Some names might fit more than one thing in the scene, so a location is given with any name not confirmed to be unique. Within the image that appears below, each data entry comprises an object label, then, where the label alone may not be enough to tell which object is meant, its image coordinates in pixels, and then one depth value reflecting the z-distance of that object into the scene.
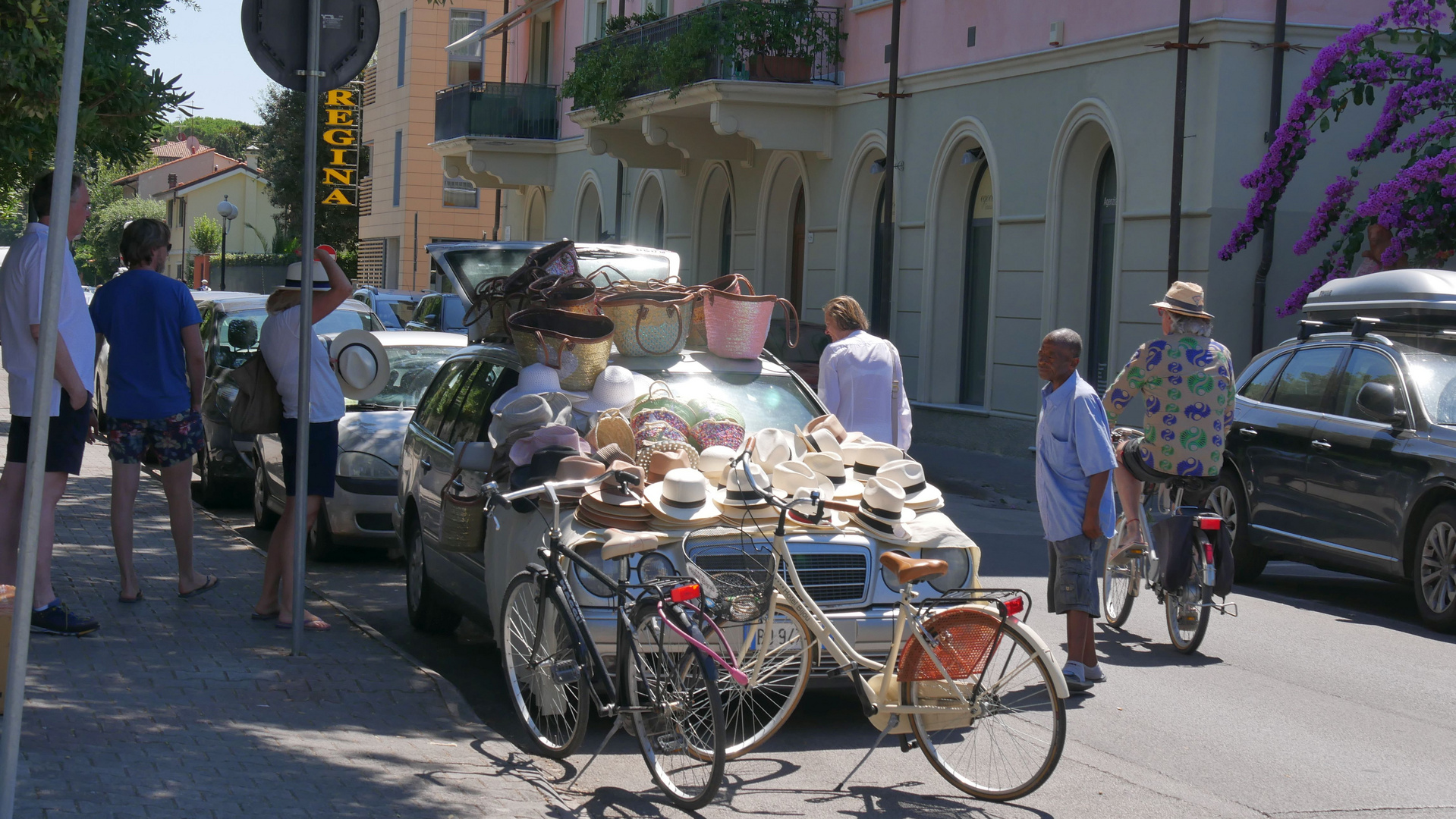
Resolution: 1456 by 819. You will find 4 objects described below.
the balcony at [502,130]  35.47
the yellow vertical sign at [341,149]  47.41
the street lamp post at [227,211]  46.34
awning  34.91
